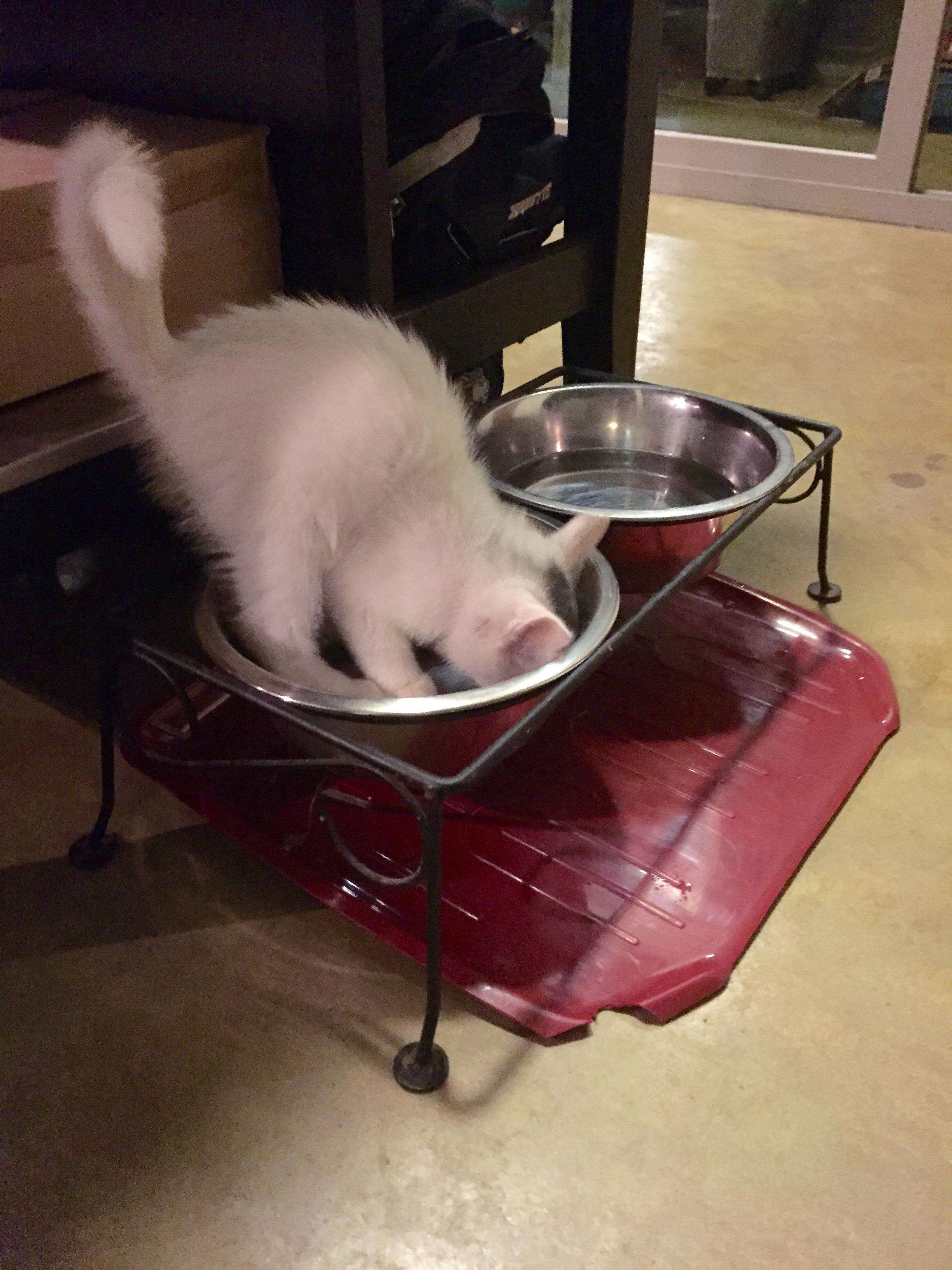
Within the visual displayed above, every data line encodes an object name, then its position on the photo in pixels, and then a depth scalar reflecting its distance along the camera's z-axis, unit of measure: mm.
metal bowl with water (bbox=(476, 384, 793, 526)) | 1396
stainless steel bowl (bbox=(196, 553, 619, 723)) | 913
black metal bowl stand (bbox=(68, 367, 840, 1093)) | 828
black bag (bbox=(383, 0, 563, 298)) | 1285
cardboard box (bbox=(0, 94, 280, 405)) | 1035
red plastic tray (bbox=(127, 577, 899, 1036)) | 1003
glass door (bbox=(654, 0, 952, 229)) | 3115
